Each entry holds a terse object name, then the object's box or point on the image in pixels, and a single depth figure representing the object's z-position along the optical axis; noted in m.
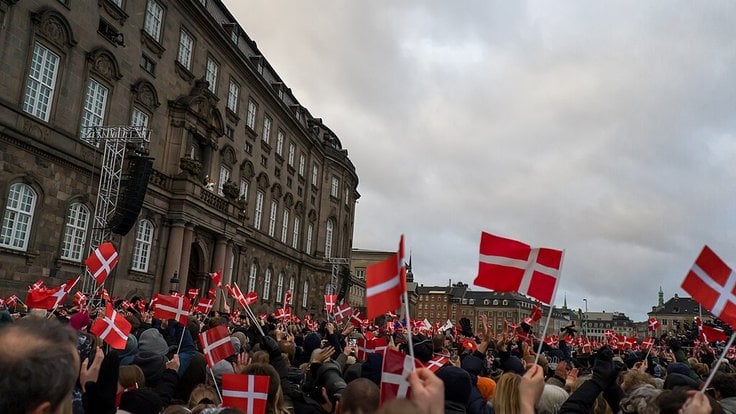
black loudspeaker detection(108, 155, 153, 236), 21.62
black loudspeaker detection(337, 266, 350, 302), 55.97
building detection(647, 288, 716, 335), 157.50
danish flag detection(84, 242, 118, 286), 12.16
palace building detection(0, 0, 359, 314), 20.81
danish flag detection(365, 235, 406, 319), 4.52
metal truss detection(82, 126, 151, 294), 22.05
